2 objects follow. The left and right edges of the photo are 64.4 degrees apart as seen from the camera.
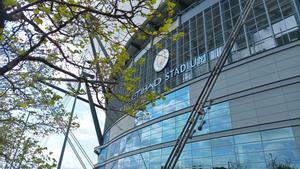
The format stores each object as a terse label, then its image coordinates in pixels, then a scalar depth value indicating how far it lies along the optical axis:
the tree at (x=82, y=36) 4.92
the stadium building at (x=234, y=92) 18.36
